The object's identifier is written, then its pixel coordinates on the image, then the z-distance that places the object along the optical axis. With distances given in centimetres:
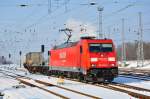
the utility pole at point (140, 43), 6378
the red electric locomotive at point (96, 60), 2841
